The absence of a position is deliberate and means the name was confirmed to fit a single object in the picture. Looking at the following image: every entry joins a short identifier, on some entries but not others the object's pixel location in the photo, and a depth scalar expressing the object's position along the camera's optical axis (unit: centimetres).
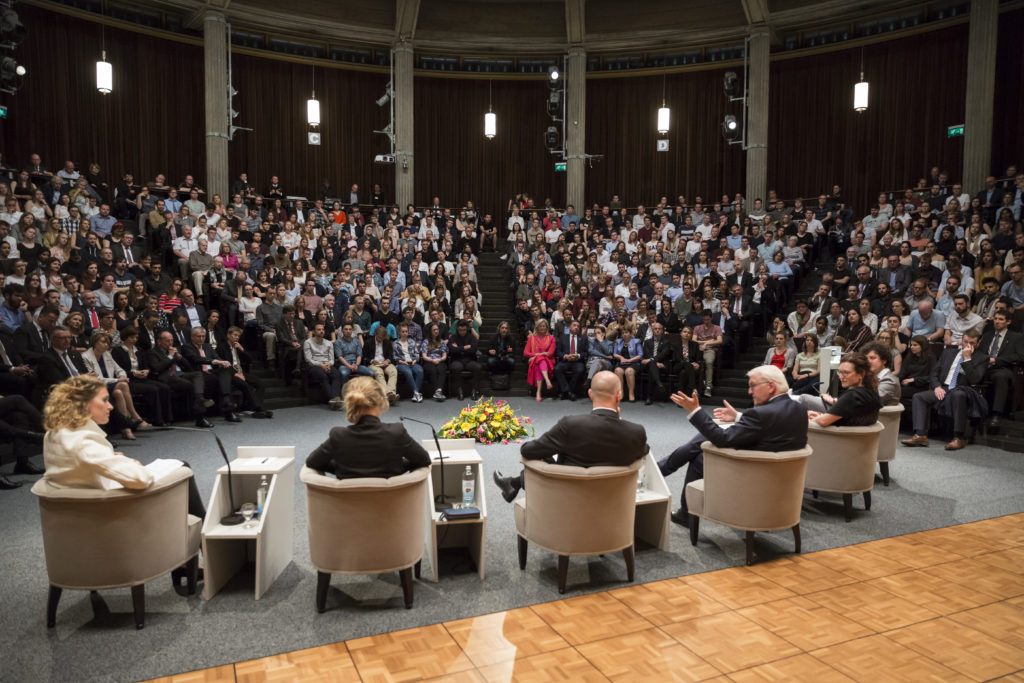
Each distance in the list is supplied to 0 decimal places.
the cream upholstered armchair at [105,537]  279
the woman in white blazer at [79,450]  278
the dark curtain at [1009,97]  1188
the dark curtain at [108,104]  1201
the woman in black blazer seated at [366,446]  303
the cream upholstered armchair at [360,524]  298
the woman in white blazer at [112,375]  655
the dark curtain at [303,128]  1470
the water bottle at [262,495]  339
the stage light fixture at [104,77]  1011
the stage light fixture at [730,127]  1407
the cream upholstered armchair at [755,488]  362
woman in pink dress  958
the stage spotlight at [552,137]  1528
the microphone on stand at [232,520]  328
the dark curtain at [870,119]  1286
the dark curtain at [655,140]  1538
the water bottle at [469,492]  369
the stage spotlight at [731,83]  1395
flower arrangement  627
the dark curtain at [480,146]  1630
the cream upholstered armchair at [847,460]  439
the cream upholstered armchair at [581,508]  324
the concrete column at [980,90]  1145
